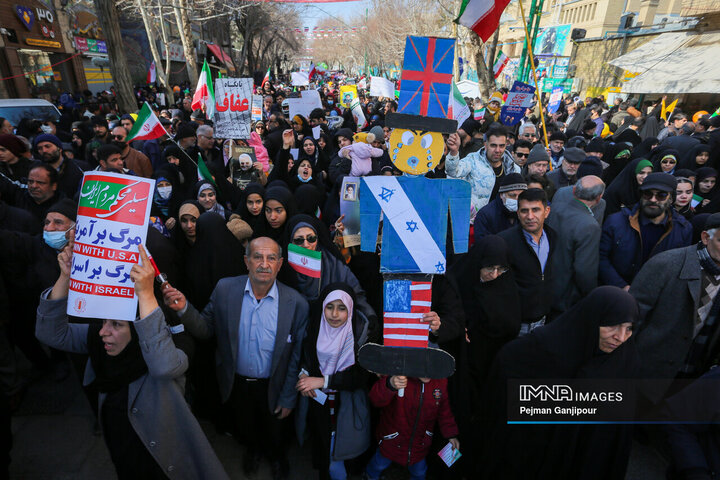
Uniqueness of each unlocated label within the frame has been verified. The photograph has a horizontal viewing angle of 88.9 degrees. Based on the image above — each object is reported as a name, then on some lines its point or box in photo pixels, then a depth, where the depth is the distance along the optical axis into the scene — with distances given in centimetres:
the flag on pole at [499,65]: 1370
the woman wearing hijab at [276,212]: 362
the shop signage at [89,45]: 2039
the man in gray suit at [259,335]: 258
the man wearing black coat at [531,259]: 297
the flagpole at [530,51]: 524
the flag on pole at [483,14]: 491
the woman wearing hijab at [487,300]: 271
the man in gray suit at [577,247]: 337
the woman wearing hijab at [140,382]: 190
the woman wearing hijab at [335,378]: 247
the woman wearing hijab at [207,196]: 407
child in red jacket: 242
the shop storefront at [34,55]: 1532
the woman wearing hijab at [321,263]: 293
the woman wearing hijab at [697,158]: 571
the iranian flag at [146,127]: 531
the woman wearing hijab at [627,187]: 465
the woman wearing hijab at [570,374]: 201
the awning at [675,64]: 1560
